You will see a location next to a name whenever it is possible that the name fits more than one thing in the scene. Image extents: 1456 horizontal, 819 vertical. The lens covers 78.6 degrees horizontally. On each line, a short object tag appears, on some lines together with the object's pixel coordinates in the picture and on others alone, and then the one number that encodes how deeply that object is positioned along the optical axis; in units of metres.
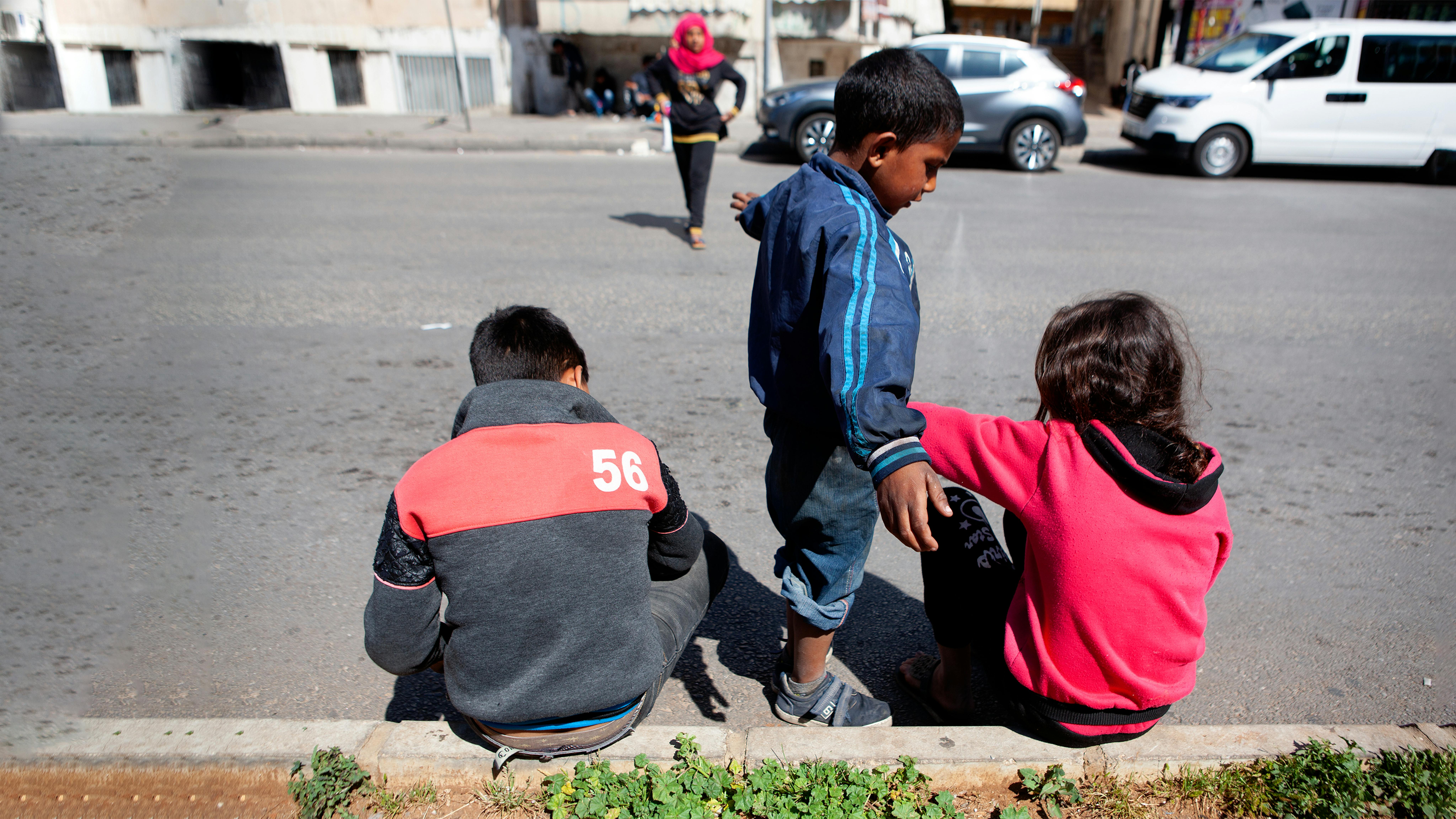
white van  11.35
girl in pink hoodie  1.81
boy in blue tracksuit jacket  1.66
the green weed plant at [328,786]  1.99
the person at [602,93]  18.30
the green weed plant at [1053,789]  1.98
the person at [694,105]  7.64
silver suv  12.02
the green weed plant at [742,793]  1.89
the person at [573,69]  18.95
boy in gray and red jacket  1.67
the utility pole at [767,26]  16.70
